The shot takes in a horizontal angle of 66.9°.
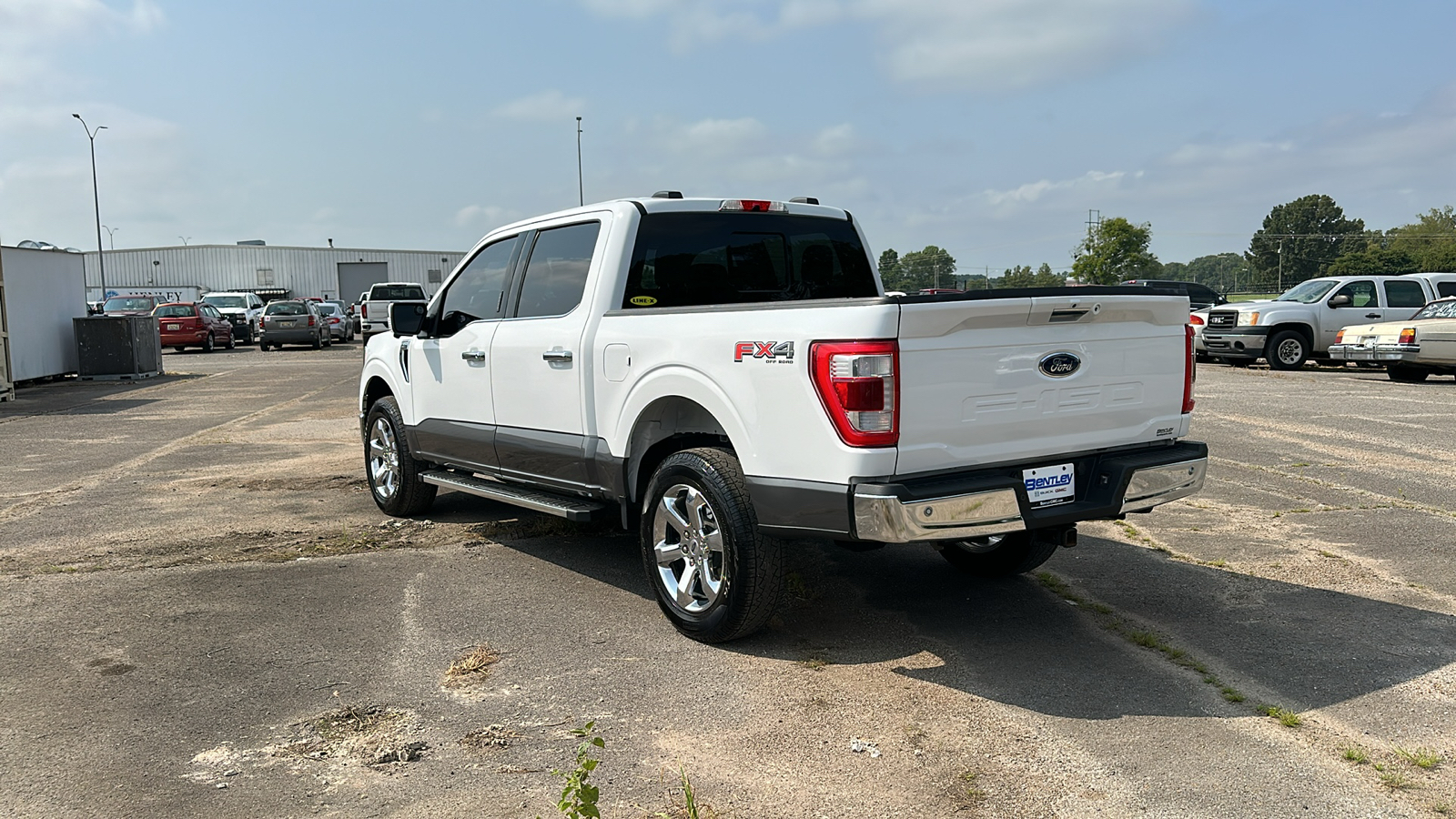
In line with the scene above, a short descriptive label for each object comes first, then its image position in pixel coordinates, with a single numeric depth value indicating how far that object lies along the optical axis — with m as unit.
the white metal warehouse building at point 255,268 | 77.56
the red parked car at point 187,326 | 33.44
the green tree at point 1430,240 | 120.25
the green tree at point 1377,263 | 121.06
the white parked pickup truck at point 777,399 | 4.25
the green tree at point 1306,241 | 151.75
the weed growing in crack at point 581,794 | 2.91
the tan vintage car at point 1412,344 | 17.38
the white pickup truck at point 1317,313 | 20.92
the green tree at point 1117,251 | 99.56
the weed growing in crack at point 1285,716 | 3.99
